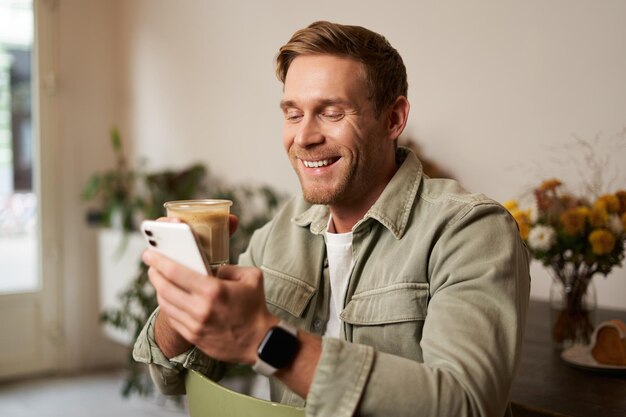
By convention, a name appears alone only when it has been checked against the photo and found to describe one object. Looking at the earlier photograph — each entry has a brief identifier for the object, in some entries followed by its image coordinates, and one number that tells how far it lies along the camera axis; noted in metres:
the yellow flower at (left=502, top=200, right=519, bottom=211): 1.91
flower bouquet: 1.71
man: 0.92
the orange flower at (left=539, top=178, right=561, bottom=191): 1.80
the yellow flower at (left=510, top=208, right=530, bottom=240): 1.81
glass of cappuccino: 1.06
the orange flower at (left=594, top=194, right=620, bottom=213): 1.71
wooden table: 1.37
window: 4.17
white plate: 1.60
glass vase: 1.82
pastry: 1.61
